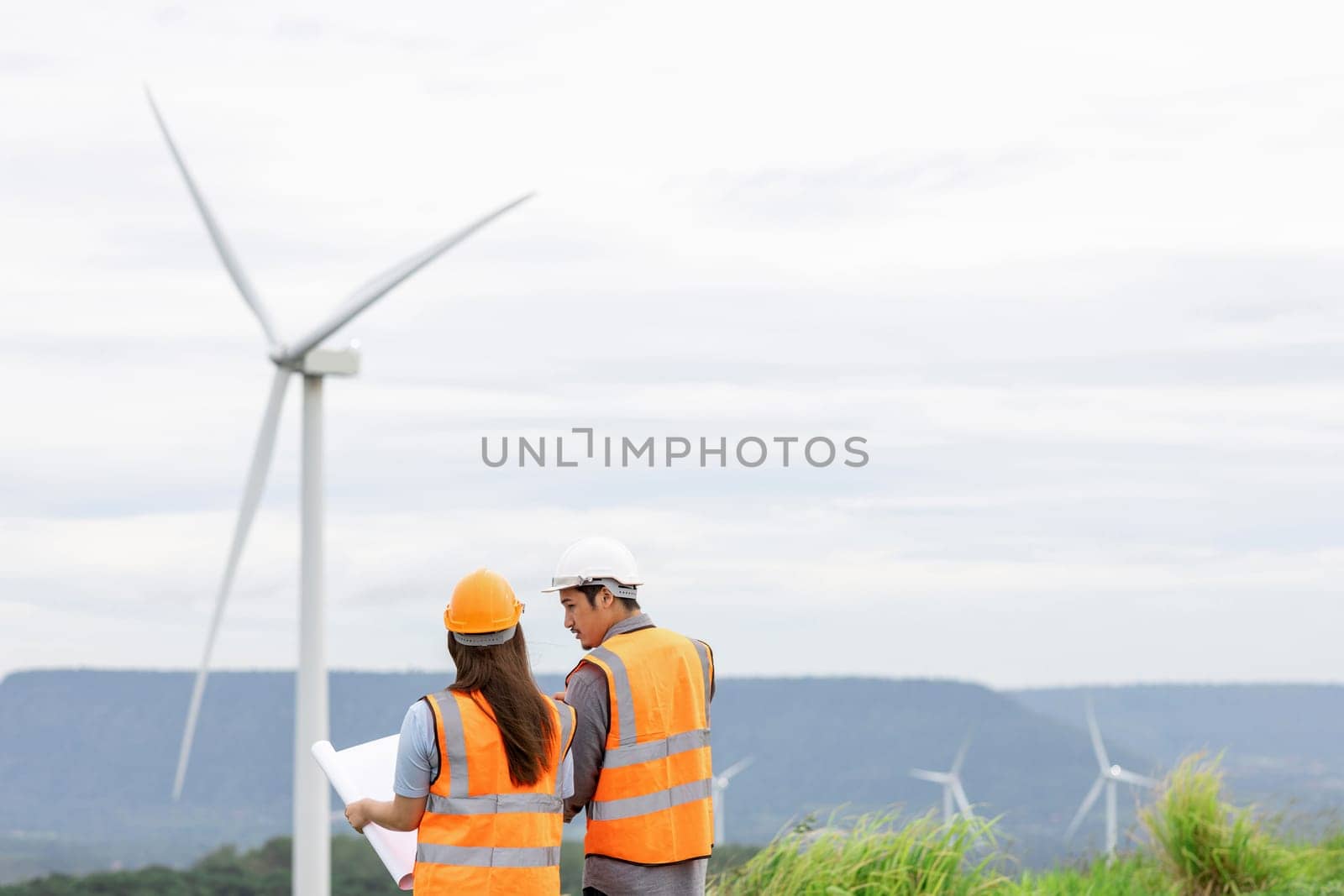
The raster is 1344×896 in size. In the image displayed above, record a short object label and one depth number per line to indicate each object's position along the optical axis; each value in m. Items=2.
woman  12.37
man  13.96
